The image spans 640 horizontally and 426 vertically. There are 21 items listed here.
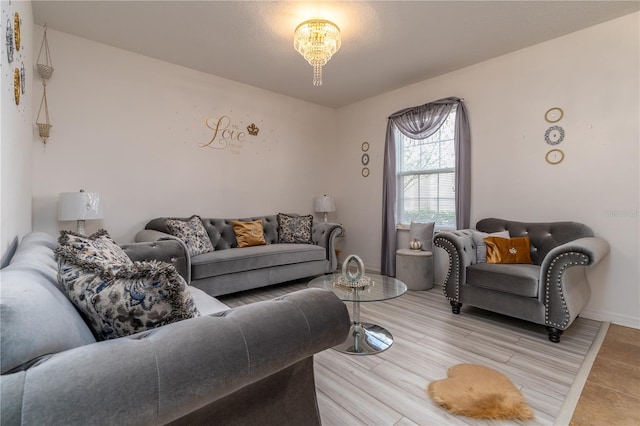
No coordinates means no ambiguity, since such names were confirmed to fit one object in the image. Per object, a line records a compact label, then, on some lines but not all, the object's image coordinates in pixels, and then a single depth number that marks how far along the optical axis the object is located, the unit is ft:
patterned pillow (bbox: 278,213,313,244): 13.21
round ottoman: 11.83
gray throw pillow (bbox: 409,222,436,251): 12.50
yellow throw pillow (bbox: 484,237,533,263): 8.95
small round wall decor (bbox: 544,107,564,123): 9.66
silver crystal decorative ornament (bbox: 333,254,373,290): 7.24
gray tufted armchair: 7.25
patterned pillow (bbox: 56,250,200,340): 2.91
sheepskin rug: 4.93
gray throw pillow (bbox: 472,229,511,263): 9.45
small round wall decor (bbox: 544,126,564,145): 9.66
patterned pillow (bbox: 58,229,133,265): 3.47
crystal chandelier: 8.08
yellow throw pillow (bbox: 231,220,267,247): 12.06
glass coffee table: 6.82
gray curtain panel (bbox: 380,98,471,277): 11.59
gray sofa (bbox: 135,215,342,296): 9.78
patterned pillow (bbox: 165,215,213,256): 10.12
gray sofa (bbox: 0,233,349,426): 1.93
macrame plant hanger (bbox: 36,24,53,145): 8.86
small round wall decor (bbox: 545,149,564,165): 9.65
